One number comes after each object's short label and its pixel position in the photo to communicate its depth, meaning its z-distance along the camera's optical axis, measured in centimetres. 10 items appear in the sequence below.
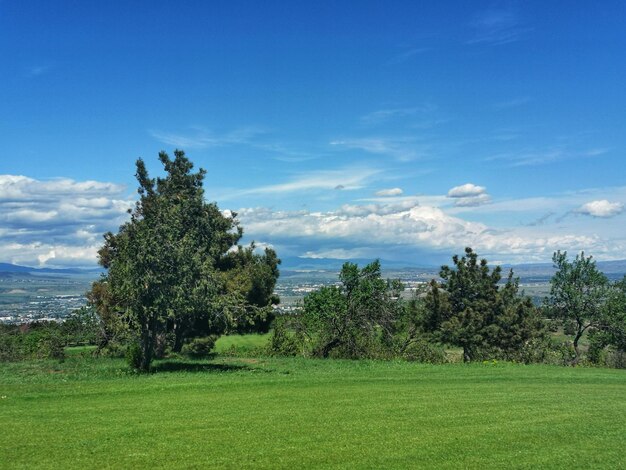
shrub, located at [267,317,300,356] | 4106
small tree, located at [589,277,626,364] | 4084
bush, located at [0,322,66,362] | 3828
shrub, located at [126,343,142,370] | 2916
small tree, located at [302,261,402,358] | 3906
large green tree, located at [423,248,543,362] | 4066
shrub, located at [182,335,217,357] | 4588
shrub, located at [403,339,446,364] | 3806
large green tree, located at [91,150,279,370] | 2736
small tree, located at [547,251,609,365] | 4184
